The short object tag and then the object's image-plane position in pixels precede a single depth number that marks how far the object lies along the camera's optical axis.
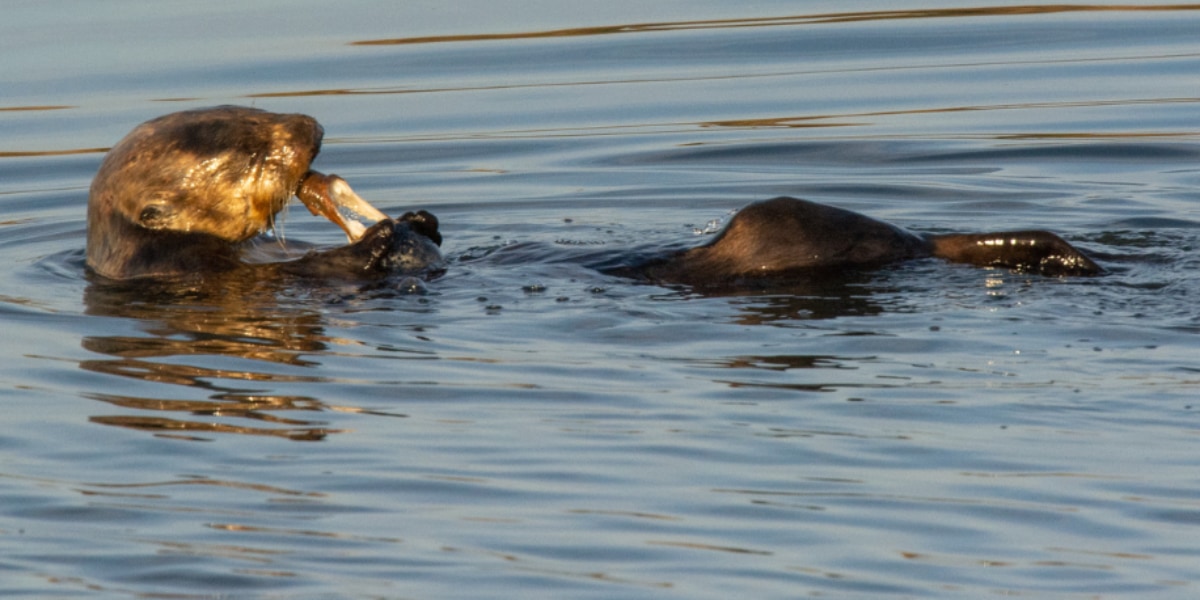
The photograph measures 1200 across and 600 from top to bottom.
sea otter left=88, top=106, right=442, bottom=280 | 13.27
